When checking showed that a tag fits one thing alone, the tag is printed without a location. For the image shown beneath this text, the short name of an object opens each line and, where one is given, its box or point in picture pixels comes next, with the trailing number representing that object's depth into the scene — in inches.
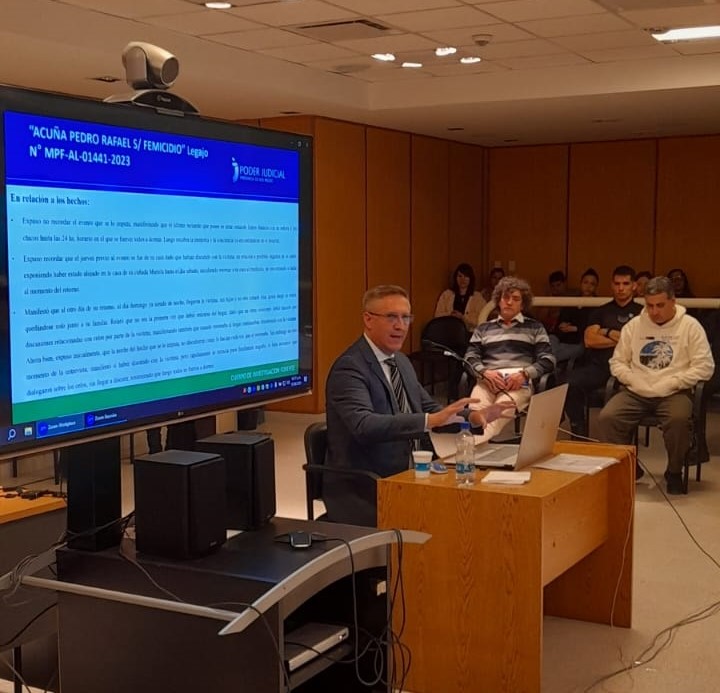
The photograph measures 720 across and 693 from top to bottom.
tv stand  80.0
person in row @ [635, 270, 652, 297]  397.6
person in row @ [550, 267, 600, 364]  371.2
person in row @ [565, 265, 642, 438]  296.8
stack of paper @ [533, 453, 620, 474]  146.7
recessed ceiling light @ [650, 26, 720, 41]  259.5
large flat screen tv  75.1
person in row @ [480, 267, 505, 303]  444.8
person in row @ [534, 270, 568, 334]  442.3
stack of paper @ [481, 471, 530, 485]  135.2
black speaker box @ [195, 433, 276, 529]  93.4
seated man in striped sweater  259.0
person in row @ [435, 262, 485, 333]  423.8
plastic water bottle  134.6
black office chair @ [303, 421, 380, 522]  155.8
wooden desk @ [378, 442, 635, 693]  129.1
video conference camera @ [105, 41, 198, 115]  86.5
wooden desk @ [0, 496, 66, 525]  117.9
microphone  155.7
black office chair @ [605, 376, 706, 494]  250.2
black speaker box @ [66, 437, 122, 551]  88.7
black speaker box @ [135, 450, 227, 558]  84.5
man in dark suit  148.8
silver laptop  143.0
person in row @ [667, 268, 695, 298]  417.1
